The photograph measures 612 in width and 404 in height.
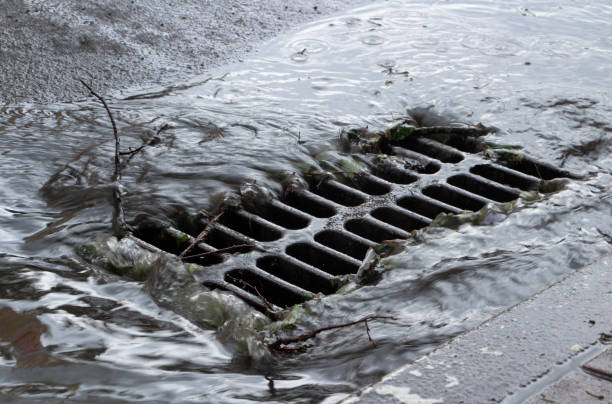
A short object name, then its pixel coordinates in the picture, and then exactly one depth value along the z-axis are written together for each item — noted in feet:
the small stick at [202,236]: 9.75
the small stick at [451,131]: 13.69
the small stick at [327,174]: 11.93
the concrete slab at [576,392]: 5.94
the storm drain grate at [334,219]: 9.62
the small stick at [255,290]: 8.71
